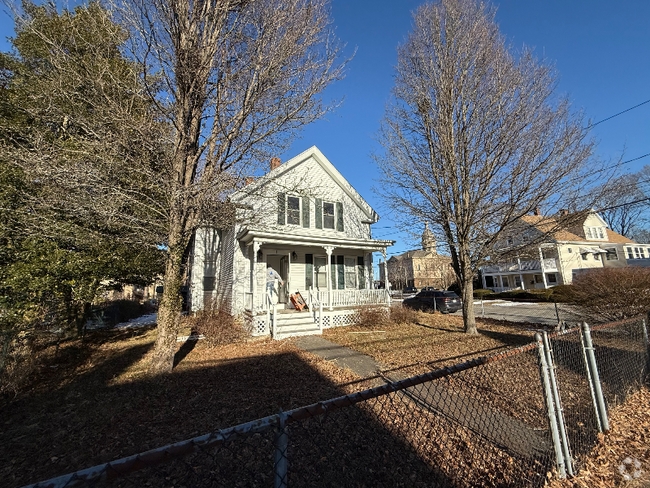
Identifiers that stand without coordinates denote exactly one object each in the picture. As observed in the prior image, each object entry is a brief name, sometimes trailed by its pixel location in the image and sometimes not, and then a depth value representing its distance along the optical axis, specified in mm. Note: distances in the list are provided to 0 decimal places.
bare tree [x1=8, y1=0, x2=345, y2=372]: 6145
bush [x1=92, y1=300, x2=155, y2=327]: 13570
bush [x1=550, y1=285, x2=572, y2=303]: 8359
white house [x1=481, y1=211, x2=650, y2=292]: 26969
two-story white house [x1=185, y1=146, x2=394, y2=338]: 10602
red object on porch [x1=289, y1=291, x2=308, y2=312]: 11742
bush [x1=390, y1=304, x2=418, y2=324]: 11938
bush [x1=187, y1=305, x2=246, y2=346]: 8750
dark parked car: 16578
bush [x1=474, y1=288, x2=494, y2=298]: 27367
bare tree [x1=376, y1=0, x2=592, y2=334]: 8234
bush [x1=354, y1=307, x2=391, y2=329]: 11109
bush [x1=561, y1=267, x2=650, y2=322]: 6953
